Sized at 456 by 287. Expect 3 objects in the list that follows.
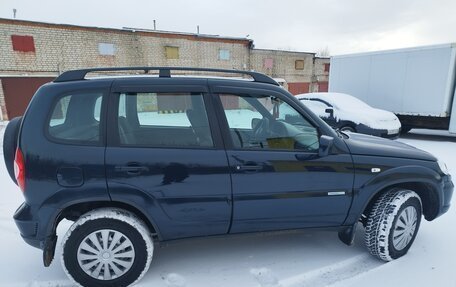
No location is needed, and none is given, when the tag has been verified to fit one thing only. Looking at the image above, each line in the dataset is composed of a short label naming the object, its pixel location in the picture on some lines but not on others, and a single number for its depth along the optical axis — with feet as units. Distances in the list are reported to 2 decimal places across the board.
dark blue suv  7.01
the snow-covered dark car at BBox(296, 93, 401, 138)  24.76
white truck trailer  26.81
